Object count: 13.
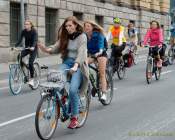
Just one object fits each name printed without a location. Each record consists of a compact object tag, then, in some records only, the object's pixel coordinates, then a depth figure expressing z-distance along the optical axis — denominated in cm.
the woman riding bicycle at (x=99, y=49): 1048
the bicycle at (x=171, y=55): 2197
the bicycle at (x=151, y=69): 1492
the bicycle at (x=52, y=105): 729
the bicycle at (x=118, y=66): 1592
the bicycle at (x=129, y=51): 1677
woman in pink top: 1562
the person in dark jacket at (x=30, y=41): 1359
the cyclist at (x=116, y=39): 1532
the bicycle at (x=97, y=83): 1047
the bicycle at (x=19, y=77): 1296
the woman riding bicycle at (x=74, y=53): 796
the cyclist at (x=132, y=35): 2213
